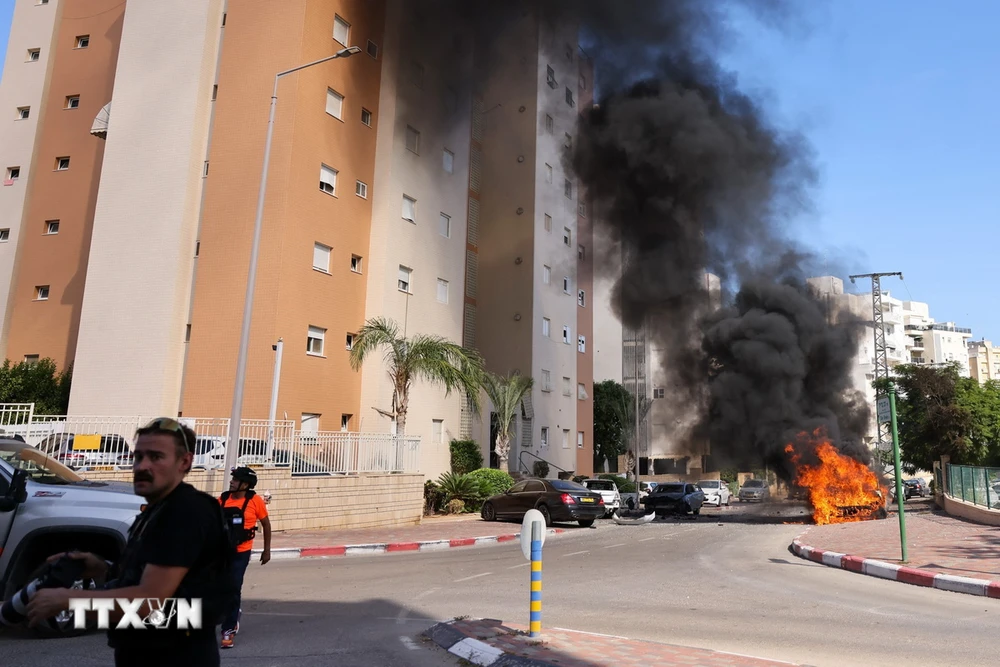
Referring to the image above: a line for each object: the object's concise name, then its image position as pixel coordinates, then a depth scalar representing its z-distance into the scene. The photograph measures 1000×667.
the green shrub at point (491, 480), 25.20
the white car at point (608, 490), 26.31
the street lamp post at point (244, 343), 14.30
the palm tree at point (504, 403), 30.29
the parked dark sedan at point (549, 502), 20.39
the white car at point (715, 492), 39.84
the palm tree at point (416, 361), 21.52
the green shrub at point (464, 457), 28.25
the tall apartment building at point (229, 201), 22.14
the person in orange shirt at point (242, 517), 5.66
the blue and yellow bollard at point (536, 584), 5.76
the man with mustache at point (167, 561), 2.28
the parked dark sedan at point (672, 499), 28.92
